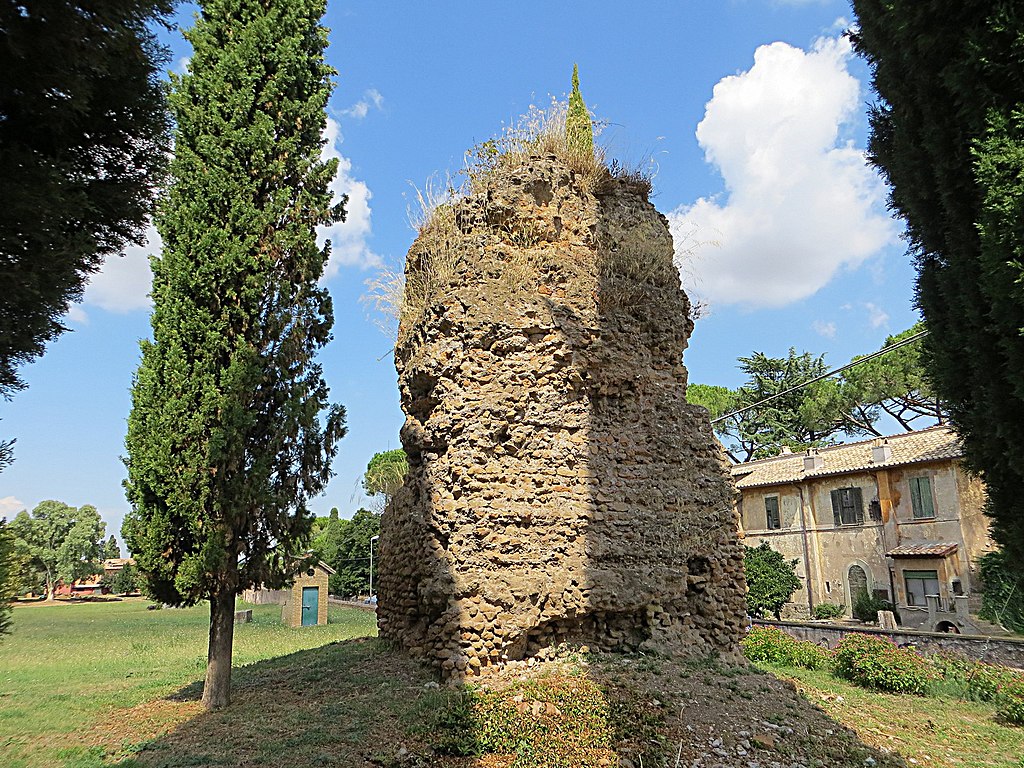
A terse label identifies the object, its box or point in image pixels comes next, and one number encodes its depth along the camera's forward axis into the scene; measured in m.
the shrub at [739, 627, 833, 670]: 13.91
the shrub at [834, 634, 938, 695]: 11.35
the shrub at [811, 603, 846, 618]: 27.14
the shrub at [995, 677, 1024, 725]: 9.55
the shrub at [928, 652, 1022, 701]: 10.84
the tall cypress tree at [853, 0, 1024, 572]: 3.60
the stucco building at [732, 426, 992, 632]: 24.27
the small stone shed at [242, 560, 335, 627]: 24.97
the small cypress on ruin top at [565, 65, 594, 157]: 10.54
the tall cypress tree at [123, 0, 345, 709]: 8.61
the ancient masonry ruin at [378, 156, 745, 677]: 8.12
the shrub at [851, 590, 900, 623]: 25.11
